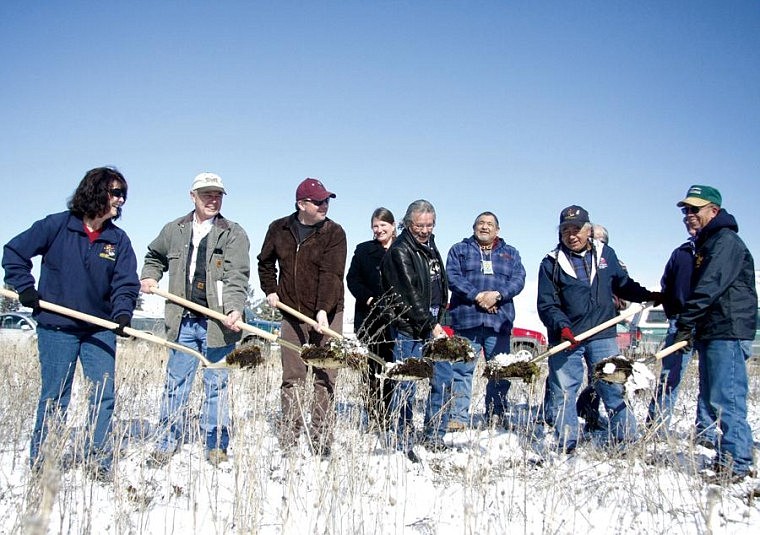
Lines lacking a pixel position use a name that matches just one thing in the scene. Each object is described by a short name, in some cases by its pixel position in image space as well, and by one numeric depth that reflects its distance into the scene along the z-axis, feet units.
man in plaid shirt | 17.17
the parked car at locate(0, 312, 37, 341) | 56.08
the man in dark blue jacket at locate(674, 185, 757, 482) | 12.94
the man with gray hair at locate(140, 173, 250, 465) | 14.21
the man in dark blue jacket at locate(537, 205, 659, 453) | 15.39
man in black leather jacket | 15.40
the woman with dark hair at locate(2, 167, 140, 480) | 12.02
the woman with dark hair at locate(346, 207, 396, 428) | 16.96
